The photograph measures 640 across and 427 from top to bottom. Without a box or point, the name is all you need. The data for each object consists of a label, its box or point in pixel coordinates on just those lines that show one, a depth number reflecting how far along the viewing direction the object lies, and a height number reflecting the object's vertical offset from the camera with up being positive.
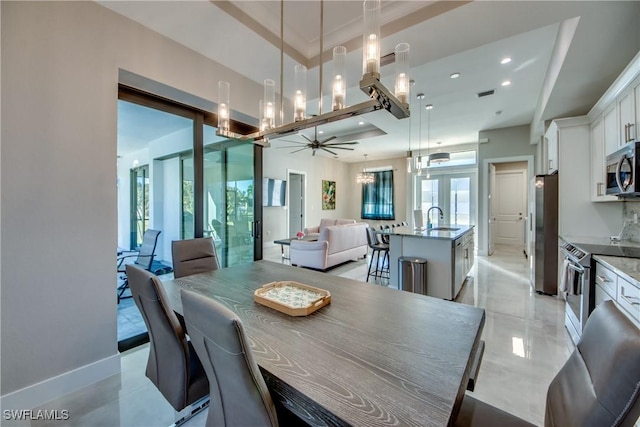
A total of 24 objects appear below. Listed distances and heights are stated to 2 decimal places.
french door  7.30 +0.45
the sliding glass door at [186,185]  2.86 +0.35
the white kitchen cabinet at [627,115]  2.22 +0.87
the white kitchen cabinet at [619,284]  1.53 -0.50
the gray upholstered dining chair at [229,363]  0.75 -0.48
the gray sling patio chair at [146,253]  3.54 -0.62
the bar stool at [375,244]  4.23 -0.58
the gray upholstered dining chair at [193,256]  2.26 -0.43
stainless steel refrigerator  3.66 -0.37
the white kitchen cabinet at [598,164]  2.92 +0.55
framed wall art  9.13 +0.55
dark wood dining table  0.73 -0.55
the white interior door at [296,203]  8.39 +0.23
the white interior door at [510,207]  7.57 +0.10
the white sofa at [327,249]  4.87 -0.77
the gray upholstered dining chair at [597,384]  0.63 -0.49
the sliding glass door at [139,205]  4.69 +0.09
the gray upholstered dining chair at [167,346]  1.21 -0.68
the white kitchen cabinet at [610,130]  2.56 +0.85
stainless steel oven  2.17 -0.69
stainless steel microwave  2.00 +0.34
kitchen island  3.31 -0.60
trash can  3.35 -0.86
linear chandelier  1.30 +0.73
